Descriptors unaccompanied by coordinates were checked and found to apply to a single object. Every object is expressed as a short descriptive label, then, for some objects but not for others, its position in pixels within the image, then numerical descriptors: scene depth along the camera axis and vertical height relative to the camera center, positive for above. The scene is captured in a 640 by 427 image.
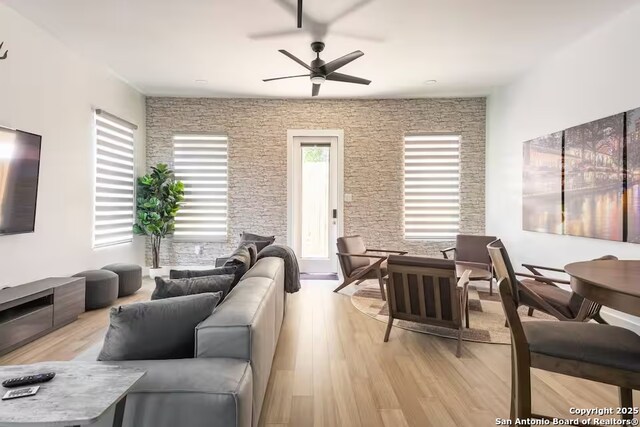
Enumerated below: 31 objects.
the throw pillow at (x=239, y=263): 2.65 -0.42
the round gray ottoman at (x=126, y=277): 4.57 -0.93
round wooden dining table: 1.27 -0.28
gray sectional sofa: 1.30 -0.67
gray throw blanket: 3.51 -0.55
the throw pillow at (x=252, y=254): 3.06 -0.41
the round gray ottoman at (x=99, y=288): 4.05 -0.97
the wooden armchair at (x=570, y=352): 1.43 -0.59
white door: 6.05 +0.09
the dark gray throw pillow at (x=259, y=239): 4.37 -0.43
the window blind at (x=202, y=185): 5.96 +0.36
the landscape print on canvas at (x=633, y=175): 3.12 +0.33
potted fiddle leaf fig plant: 5.41 +0.00
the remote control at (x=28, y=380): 1.11 -0.56
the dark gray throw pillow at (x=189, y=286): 1.93 -0.45
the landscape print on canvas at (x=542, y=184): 4.19 +0.34
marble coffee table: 0.94 -0.57
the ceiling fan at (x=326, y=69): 3.66 +1.48
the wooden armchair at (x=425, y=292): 2.94 -0.71
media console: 2.88 -0.94
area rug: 3.32 -1.17
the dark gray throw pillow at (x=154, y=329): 1.53 -0.55
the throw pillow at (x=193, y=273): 2.26 -0.44
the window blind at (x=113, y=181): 4.73 +0.35
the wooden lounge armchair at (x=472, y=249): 4.93 -0.56
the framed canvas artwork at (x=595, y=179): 3.33 +0.33
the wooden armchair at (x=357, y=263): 4.45 -0.73
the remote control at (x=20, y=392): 1.04 -0.57
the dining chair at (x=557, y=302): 2.76 -0.74
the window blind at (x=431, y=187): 5.98 +0.38
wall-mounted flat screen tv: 3.13 +0.23
